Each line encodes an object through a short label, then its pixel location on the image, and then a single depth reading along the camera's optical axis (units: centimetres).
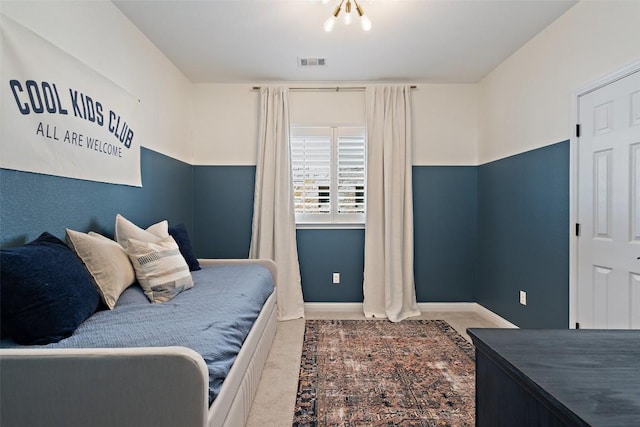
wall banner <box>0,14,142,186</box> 157
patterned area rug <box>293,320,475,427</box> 189
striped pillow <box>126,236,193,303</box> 204
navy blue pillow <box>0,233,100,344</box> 135
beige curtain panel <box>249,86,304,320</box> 370
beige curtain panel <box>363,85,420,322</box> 372
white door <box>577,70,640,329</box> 202
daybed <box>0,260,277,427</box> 106
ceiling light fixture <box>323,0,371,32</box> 220
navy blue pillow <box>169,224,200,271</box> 283
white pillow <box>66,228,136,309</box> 181
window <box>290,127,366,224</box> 390
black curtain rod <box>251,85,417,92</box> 382
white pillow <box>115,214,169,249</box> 225
